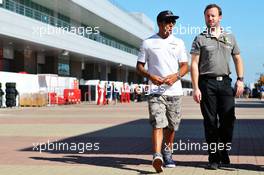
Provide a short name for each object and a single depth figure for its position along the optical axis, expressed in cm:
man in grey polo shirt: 755
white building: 3859
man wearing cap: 746
